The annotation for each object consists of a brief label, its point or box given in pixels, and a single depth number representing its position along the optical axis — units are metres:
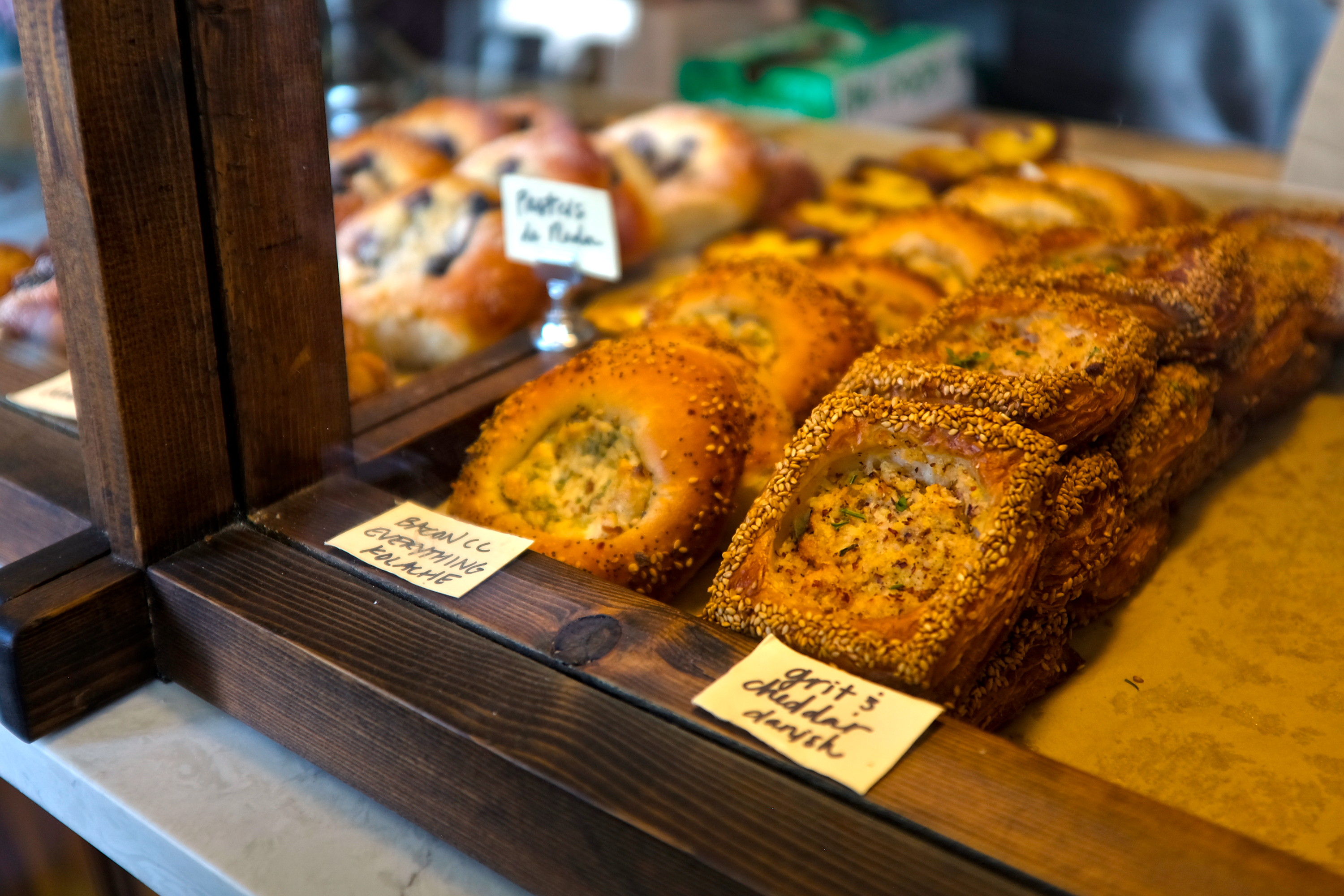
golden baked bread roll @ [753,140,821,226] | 0.81
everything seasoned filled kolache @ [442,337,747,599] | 0.45
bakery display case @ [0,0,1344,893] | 0.33
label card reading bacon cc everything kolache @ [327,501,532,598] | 0.40
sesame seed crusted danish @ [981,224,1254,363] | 0.49
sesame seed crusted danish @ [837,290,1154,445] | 0.42
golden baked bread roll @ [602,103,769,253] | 0.77
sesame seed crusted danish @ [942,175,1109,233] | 0.66
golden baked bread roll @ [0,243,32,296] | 0.63
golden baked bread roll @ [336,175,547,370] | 0.63
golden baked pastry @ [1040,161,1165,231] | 0.68
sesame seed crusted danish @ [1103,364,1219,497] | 0.46
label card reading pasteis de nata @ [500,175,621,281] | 0.56
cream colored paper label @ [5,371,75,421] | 0.49
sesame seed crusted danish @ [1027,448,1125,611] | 0.42
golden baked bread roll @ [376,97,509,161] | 0.82
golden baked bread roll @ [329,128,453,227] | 0.76
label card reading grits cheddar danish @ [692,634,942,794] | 0.32
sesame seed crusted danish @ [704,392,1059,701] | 0.36
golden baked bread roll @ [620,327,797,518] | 0.48
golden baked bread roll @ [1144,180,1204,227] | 0.70
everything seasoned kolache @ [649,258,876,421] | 0.54
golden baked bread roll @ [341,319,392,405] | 0.55
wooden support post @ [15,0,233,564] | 0.36
